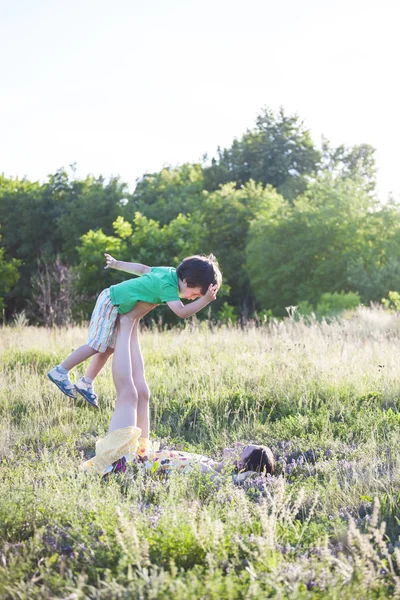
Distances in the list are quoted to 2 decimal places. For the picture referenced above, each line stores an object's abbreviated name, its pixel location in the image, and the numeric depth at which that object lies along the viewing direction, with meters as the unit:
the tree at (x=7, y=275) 33.97
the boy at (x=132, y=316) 4.69
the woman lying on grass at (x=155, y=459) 4.50
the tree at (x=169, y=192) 32.50
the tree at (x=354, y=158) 45.70
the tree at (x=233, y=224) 30.36
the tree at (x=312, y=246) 26.14
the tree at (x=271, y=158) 38.53
